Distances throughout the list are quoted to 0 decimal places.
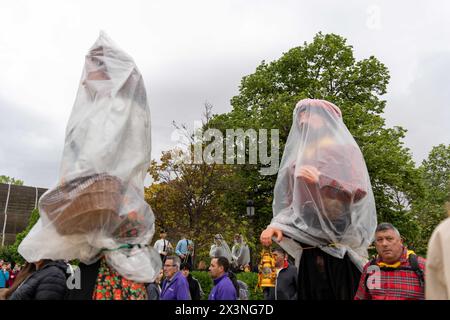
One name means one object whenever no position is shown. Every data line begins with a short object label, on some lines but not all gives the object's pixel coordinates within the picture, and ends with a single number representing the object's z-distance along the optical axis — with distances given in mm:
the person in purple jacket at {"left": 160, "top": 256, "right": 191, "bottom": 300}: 6943
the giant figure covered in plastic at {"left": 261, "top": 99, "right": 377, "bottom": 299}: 3703
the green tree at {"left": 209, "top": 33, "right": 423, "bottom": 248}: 20250
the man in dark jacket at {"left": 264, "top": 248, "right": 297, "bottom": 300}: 7109
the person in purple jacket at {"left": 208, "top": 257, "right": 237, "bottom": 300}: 6801
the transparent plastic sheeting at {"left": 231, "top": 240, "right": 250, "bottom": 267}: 17188
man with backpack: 3506
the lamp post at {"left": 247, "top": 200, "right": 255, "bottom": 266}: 16141
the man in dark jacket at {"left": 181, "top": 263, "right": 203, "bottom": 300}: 9008
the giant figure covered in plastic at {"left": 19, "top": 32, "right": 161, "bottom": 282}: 3199
